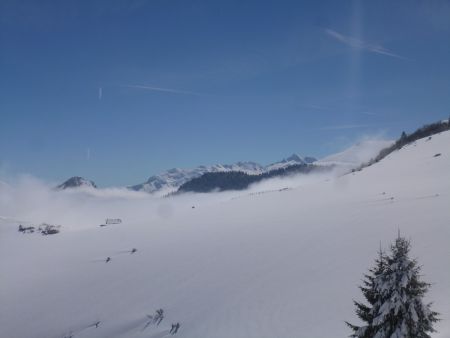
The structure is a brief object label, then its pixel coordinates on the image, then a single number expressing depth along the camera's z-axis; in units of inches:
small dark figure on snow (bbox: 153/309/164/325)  941.1
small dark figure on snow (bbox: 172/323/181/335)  866.8
